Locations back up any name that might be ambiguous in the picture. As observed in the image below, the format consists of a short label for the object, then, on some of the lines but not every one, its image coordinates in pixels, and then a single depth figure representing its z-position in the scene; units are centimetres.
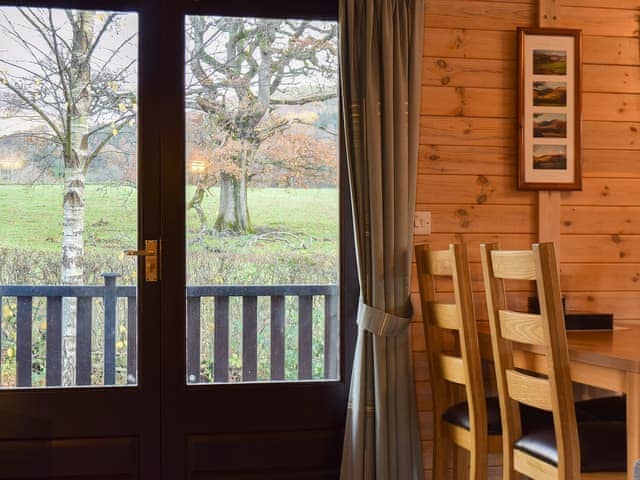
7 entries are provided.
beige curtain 316
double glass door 320
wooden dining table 220
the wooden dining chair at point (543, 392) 225
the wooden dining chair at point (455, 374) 269
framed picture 338
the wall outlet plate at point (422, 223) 332
